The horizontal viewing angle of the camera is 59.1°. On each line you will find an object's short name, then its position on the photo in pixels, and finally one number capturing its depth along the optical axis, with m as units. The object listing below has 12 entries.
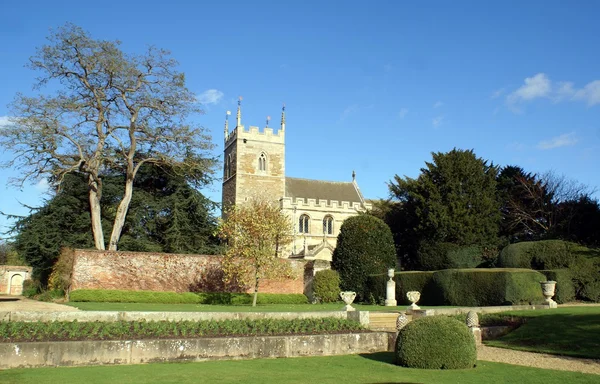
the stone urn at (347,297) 17.61
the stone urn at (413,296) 17.66
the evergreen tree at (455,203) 30.31
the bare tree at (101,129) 26.72
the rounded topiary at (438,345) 9.43
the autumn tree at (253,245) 23.37
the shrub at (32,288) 29.23
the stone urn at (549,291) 17.92
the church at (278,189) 52.03
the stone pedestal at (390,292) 23.79
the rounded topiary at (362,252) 27.08
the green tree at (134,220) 27.81
